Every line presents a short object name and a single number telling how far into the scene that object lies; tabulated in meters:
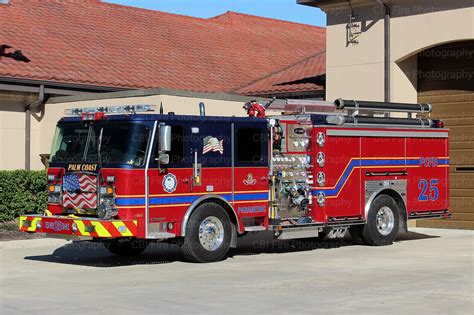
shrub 19.70
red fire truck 13.70
